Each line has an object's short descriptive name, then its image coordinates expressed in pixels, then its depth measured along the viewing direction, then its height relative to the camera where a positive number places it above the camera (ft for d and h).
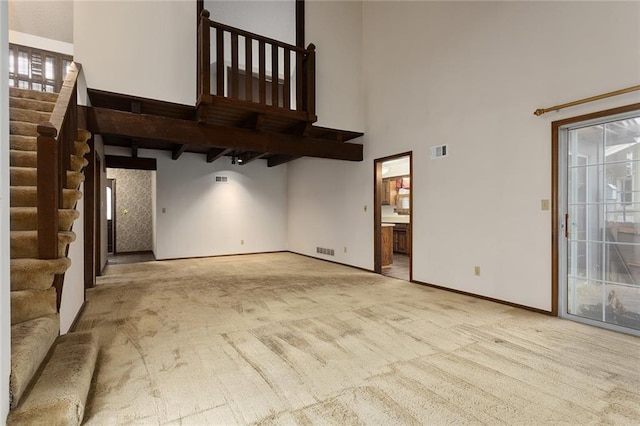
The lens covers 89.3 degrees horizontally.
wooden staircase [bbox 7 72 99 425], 5.24 -1.50
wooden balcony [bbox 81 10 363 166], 13.85 +4.72
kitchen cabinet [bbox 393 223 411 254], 28.55 -2.35
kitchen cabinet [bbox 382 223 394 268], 21.24 -2.18
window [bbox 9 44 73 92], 20.02 +9.28
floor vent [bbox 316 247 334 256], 23.98 -2.95
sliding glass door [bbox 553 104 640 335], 9.75 -0.22
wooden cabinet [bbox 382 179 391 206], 30.66 +1.91
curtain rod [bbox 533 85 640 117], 9.38 +3.54
